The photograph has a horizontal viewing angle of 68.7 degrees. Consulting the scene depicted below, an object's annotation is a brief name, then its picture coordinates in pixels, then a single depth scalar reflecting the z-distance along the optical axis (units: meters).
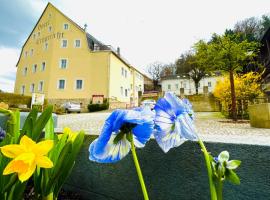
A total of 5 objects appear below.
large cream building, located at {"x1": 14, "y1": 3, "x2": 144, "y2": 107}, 23.70
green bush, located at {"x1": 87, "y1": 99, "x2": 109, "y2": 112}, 20.83
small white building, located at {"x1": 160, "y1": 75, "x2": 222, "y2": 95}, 41.28
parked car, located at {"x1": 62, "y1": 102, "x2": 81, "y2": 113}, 19.49
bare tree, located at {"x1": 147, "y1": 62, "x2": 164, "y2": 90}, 47.75
